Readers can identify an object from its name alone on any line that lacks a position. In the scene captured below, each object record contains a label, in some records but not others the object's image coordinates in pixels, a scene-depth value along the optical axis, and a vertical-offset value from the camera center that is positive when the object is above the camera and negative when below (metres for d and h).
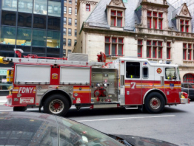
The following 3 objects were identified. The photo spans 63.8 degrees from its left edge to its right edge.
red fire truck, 6.84 -0.30
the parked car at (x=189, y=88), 14.31 -0.86
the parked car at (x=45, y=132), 1.43 -0.56
